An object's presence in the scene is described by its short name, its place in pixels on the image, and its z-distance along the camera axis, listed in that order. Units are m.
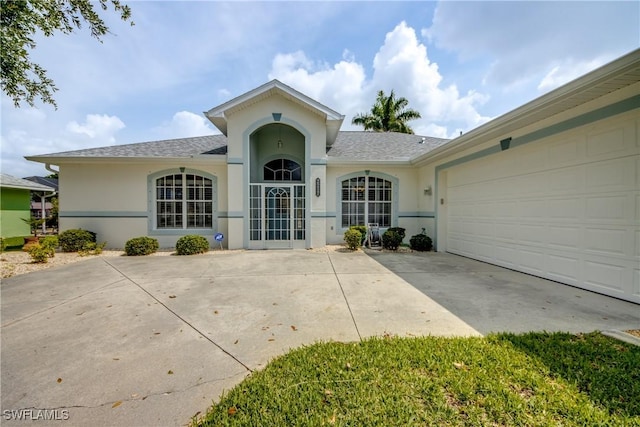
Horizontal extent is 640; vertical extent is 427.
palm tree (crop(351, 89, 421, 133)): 24.31
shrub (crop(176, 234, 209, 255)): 8.51
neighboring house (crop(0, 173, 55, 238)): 11.75
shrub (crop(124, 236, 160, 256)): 8.40
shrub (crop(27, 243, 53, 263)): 7.04
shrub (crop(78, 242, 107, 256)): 8.51
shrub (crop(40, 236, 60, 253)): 7.38
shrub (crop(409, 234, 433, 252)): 9.17
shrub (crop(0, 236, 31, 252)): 10.80
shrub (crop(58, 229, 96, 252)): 8.75
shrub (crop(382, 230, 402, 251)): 9.17
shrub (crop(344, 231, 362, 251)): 9.12
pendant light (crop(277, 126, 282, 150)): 11.21
